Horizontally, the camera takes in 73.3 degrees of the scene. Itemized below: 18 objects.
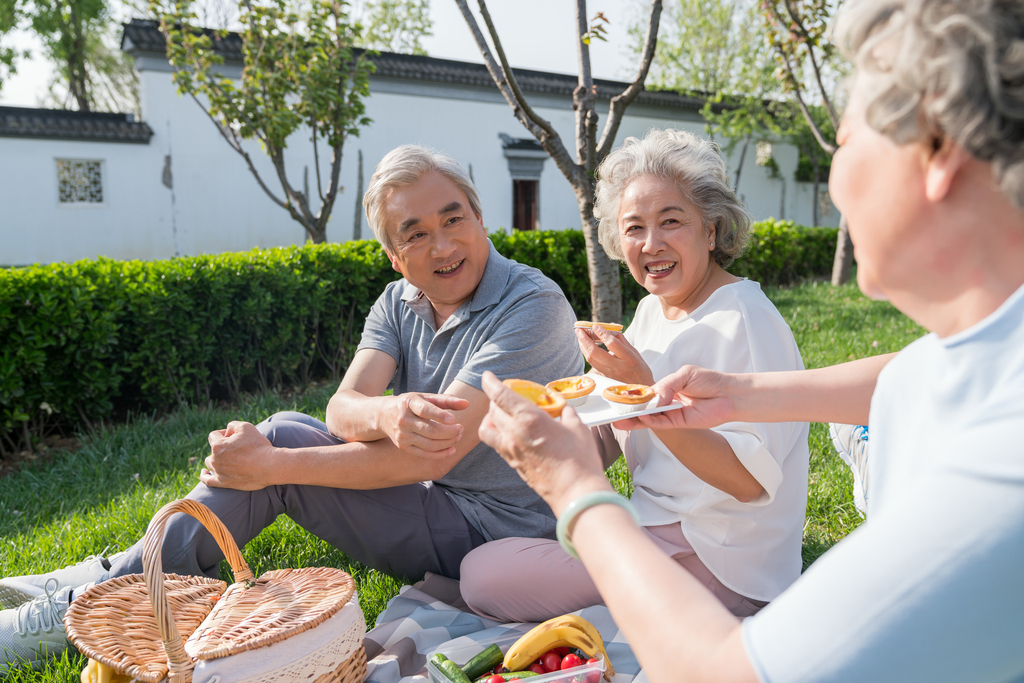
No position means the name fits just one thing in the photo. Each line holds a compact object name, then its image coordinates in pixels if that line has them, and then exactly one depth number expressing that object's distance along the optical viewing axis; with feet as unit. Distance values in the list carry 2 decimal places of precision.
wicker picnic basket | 6.27
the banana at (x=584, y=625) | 7.42
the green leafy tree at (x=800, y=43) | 33.83
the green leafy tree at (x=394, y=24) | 79.10
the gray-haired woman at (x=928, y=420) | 2.77
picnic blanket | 7.86
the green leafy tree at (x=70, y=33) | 67.67
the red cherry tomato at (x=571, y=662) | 7.11
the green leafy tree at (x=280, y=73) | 30.07
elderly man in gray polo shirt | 8.43
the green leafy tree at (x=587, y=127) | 18.53
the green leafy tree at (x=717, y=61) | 72.79
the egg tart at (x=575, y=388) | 7.32
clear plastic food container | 6.80
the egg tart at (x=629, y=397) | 6.45
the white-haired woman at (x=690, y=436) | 7.30
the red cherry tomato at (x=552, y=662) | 7.20
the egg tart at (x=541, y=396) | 5.89
